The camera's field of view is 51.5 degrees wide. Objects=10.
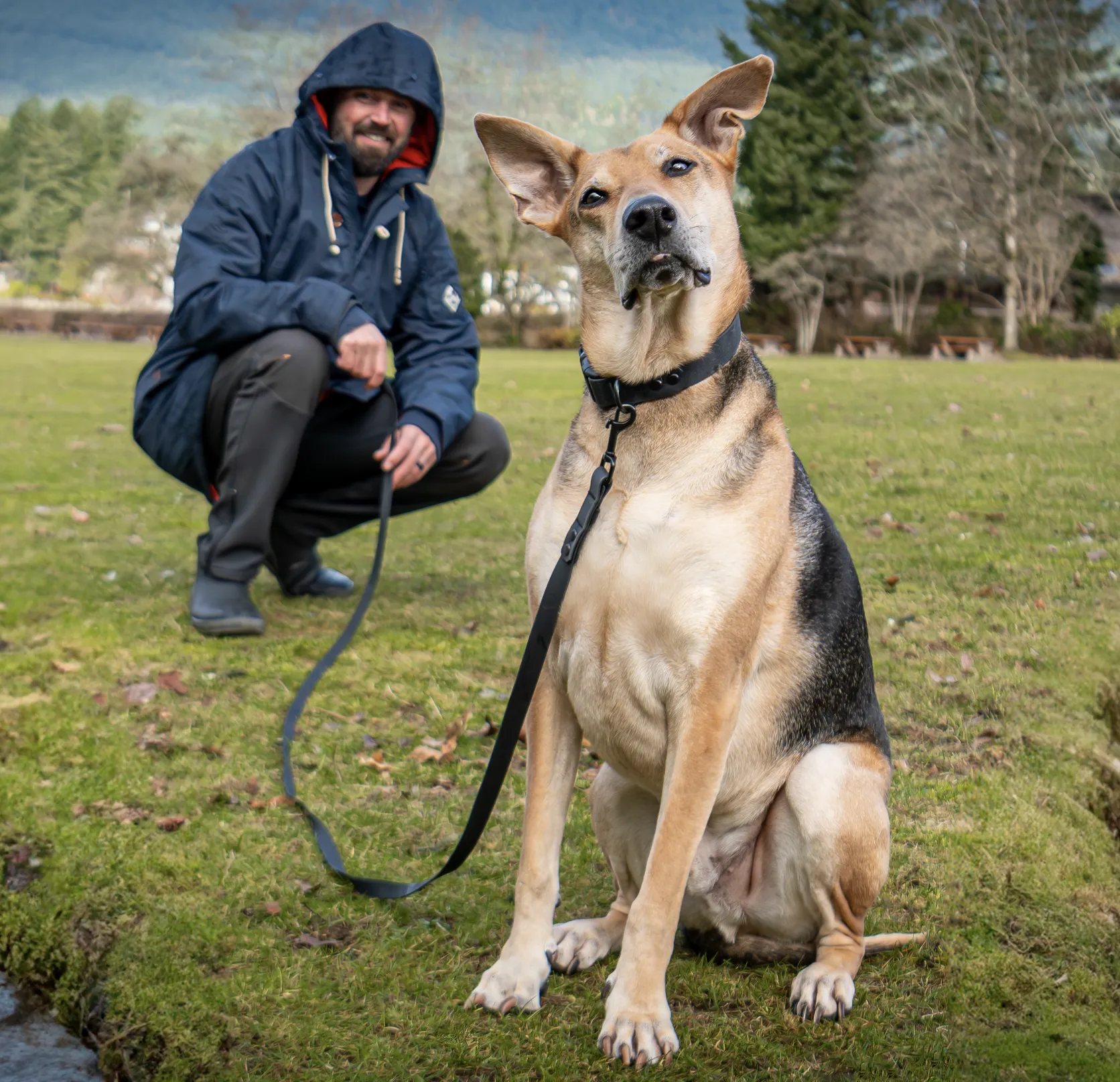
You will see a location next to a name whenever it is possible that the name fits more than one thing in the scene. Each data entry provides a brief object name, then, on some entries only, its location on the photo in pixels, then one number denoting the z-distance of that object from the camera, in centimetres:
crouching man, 560
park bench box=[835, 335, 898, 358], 4372
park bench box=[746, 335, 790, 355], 4731
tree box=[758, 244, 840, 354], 4872
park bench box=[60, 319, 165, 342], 4853
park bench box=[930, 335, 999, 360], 3900
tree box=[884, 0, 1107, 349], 3844
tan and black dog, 270
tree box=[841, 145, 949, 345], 4603
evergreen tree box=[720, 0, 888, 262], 4641
